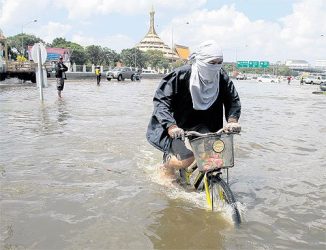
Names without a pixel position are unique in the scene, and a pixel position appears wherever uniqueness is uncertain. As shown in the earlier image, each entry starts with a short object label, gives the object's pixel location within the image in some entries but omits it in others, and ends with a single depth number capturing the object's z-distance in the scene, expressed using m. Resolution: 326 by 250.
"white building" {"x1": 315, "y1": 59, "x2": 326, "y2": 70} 177.30
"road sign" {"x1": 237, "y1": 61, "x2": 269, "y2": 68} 110.94
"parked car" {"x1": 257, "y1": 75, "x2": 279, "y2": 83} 74.75
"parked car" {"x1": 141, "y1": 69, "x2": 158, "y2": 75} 73.75
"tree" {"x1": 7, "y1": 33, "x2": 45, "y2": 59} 80.62
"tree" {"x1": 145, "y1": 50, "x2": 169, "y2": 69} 99.68
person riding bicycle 3.89
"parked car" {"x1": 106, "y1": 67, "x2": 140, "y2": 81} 42.44
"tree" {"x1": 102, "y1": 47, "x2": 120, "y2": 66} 83.94
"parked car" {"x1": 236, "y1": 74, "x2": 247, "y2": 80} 91.40
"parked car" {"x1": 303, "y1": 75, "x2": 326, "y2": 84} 58.92
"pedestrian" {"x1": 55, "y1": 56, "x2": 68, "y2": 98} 16.72
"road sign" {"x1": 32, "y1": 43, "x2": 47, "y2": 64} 14.47
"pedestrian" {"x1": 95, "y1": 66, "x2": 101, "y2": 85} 32.09
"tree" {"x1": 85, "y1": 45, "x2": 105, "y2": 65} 80.75
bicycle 3.49
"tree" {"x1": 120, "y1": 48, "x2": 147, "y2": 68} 92.38
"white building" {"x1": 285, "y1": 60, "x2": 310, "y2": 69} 183.27
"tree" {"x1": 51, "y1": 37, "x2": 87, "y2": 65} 78.31
